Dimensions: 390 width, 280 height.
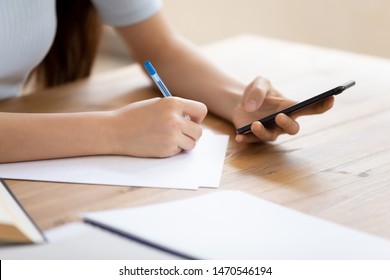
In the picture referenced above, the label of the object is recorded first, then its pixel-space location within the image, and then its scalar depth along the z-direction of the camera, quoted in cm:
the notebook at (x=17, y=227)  99
